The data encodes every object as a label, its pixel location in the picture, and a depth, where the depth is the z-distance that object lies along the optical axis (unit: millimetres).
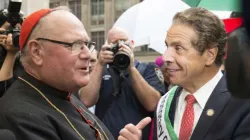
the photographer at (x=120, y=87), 3461
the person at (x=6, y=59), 2926
